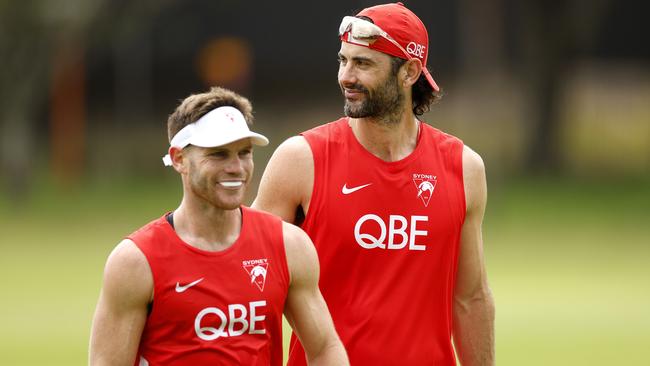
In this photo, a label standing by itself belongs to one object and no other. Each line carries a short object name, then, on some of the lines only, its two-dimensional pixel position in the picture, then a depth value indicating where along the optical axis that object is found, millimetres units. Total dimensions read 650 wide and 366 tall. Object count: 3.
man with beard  14812
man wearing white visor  12719
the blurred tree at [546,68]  73187
